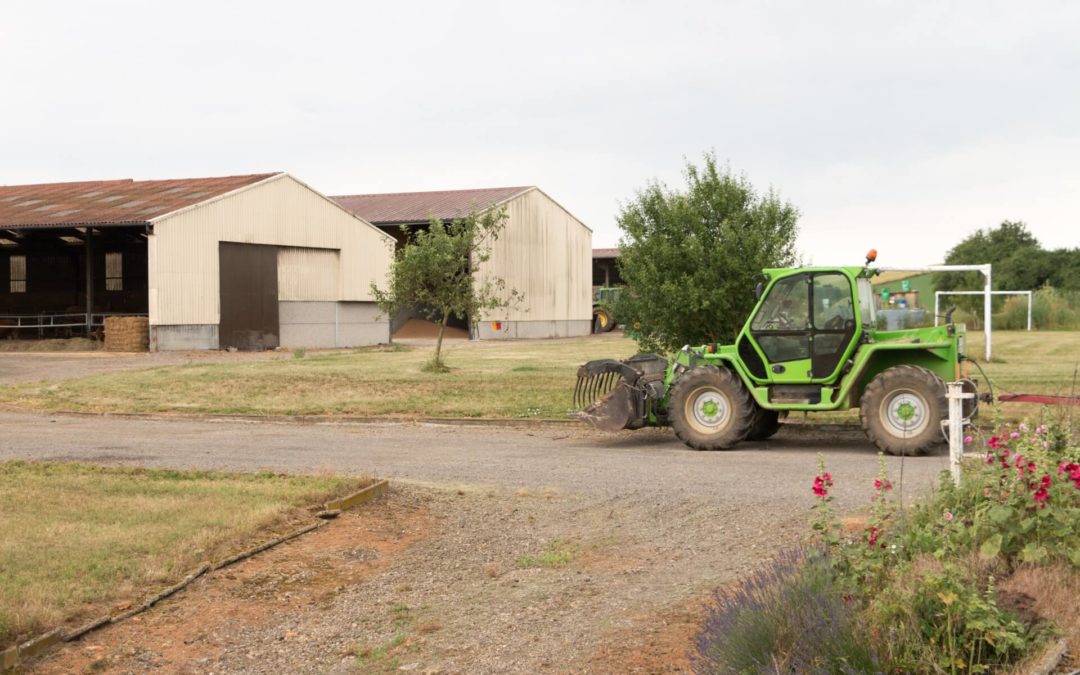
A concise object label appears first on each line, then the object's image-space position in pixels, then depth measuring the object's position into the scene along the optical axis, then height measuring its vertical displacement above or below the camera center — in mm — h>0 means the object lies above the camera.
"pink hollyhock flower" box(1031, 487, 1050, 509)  6056 -1008
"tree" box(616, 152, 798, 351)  18938 +960
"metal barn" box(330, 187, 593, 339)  49719 +2838
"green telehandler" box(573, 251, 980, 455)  13445 -779
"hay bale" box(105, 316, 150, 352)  35156 -736
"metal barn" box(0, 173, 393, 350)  35625 +1804
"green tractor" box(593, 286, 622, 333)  57772 -507
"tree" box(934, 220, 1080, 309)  83188 +4088
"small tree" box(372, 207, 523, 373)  27047 +901
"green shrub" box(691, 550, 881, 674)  4980 -1484
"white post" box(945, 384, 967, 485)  7750 -781
